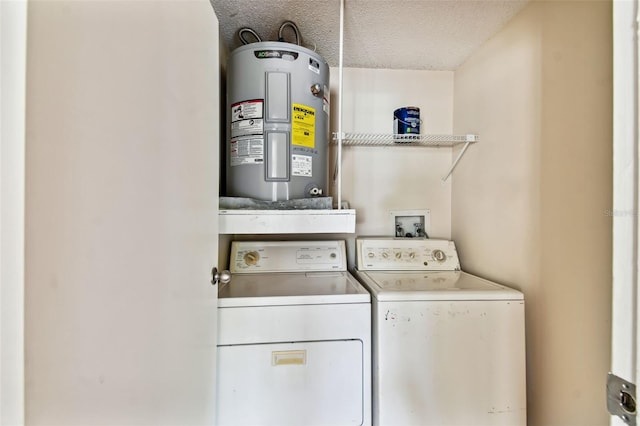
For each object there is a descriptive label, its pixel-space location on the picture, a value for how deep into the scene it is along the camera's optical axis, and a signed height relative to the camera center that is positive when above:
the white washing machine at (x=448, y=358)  0.97 -0.54
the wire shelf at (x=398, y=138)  1.42 +0.43
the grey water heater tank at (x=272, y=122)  1.16 +0.41
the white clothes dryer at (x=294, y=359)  0.94 -0.54
